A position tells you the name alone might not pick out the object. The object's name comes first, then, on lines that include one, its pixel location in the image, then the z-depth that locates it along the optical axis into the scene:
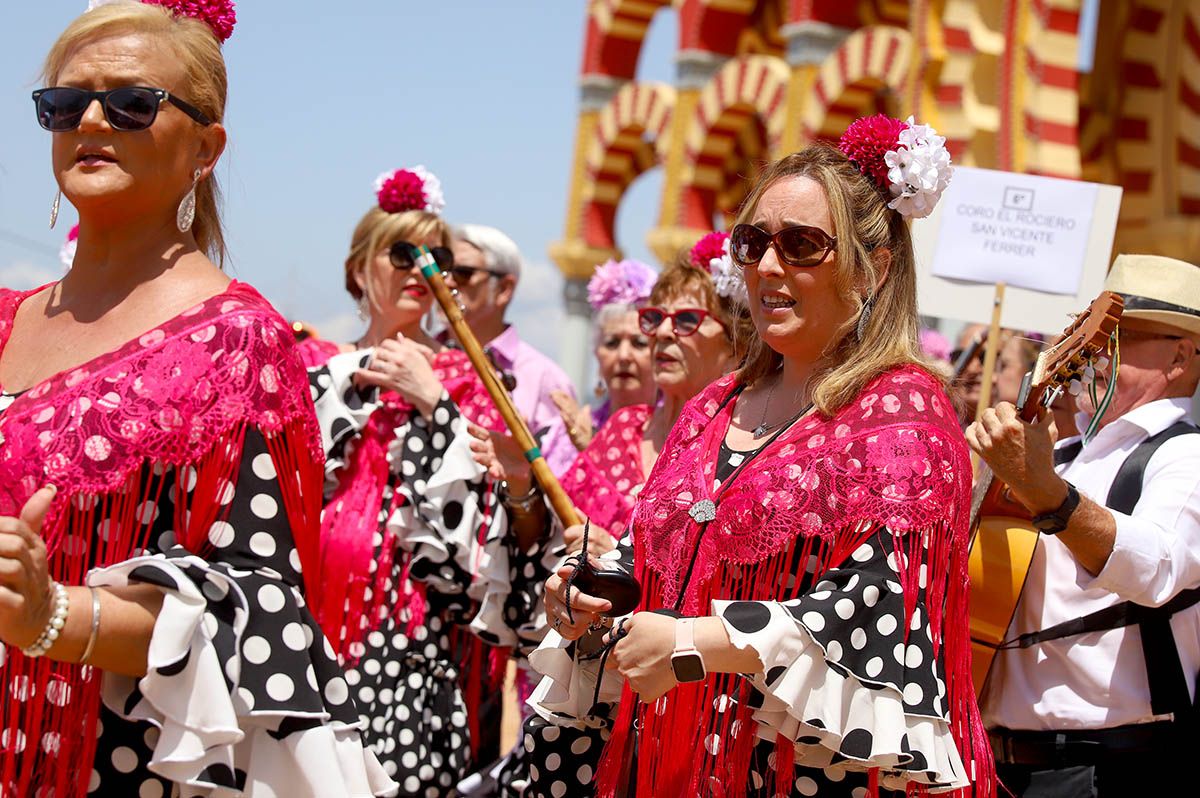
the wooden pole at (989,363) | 4.63
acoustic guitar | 3.04
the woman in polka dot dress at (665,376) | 4.65
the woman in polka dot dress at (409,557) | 4.25
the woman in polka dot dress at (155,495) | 2.15
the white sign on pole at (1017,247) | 4.87
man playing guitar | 3.03
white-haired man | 6.11
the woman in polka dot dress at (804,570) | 2.43
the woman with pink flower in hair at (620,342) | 5.86
